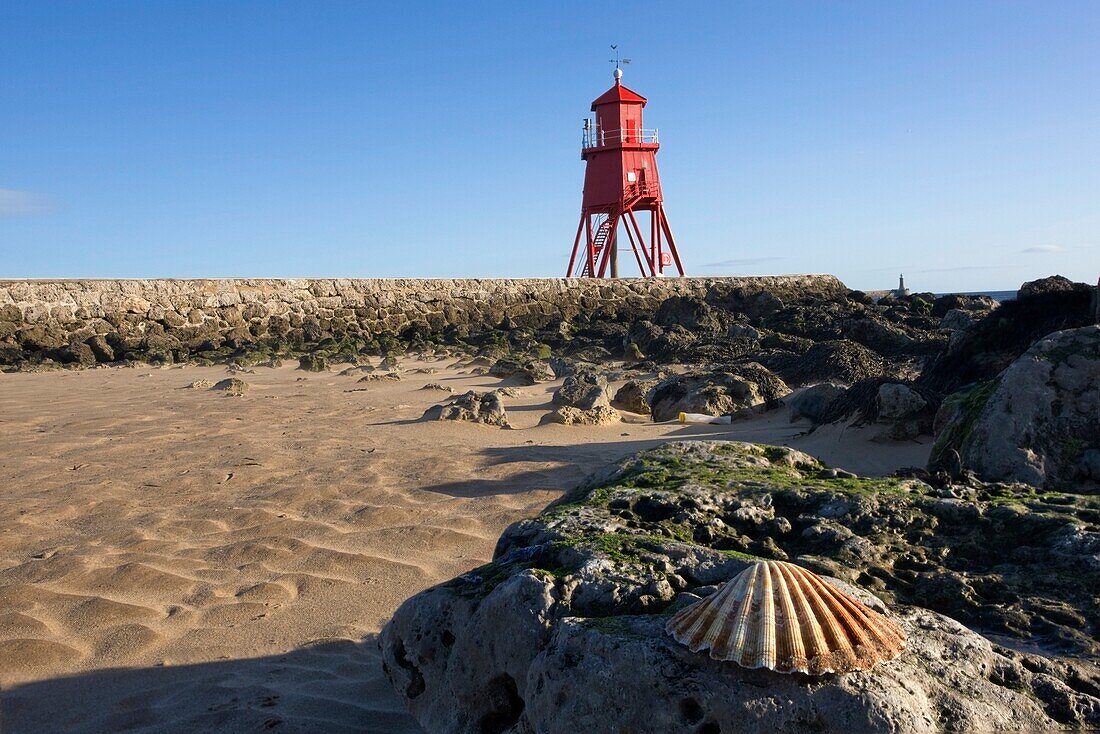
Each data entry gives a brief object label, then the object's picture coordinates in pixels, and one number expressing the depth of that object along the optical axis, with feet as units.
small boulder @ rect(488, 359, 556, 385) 38.32
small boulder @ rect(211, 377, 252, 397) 34.30
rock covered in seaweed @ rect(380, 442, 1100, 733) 6.55
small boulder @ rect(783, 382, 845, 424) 25.27
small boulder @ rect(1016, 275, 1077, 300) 33.65
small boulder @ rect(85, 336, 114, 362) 49.83
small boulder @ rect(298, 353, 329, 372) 44.24
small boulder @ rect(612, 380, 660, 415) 29.81
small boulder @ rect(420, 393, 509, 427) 26.53
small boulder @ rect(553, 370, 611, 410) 27.71
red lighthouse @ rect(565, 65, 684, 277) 98.07
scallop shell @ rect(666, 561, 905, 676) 6.48
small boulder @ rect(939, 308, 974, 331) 49.67
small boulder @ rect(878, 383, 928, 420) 21.21
